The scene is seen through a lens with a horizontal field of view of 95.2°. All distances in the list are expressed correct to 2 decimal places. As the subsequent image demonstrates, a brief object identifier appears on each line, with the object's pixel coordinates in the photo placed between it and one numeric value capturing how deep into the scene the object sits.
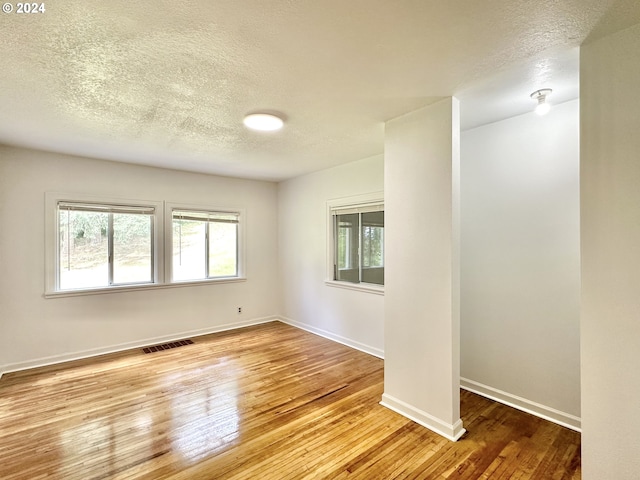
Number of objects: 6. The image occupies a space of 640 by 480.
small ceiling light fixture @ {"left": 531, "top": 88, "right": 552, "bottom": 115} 2.13
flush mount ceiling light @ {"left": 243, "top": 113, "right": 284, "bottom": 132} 2.54
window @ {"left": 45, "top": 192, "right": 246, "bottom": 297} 3.70
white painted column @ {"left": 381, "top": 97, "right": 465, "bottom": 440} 2.21
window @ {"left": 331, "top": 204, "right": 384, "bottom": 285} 3.90
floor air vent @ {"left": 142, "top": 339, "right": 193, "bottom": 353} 4.00
